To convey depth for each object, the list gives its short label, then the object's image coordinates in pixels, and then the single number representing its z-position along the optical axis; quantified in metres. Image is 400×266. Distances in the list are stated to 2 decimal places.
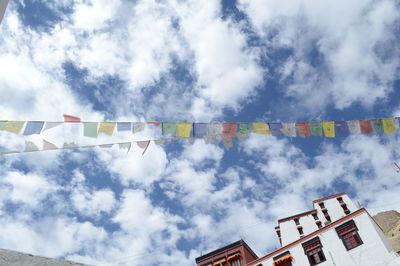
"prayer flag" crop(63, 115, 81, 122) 10.73
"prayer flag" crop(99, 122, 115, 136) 11.63
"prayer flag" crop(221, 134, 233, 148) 13.40
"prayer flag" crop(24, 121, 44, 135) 10.68
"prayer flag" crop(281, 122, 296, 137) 14.23
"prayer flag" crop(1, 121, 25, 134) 10.53
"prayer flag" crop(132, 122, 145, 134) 12.18
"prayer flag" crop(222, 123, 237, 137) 13.51
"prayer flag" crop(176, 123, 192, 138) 12.47
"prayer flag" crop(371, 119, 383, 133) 15.29
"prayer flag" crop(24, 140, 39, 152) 9.99
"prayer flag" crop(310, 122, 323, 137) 14.51
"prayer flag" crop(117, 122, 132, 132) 12.03
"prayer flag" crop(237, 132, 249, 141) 13.55
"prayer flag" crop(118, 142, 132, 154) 11.72
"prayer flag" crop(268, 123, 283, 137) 14.03
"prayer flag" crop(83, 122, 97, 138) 11.22
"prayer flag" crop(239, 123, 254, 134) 13.64
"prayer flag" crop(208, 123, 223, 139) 13.27
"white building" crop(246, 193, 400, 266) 21.55
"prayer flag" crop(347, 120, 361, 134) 15.12
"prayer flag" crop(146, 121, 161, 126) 12.27
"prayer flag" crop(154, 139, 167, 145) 11.98
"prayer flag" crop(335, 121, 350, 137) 14.91
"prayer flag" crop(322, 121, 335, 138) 14.61
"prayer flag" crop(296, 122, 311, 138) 14.40
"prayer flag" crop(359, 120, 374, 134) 15.27
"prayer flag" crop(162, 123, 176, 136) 12.32
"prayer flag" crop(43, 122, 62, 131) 10.89
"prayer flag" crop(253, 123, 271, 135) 13.86
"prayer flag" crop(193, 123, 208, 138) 12.88
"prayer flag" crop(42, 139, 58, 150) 10.27
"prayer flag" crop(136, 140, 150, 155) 12.02
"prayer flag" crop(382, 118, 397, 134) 15.17
